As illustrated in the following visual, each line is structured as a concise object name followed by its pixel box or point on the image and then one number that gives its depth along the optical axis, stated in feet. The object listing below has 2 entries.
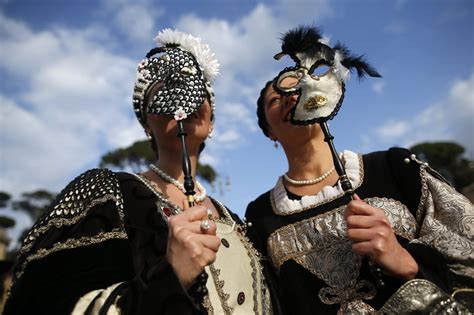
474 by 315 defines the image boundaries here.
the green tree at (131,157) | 88.38
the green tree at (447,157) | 114.62
